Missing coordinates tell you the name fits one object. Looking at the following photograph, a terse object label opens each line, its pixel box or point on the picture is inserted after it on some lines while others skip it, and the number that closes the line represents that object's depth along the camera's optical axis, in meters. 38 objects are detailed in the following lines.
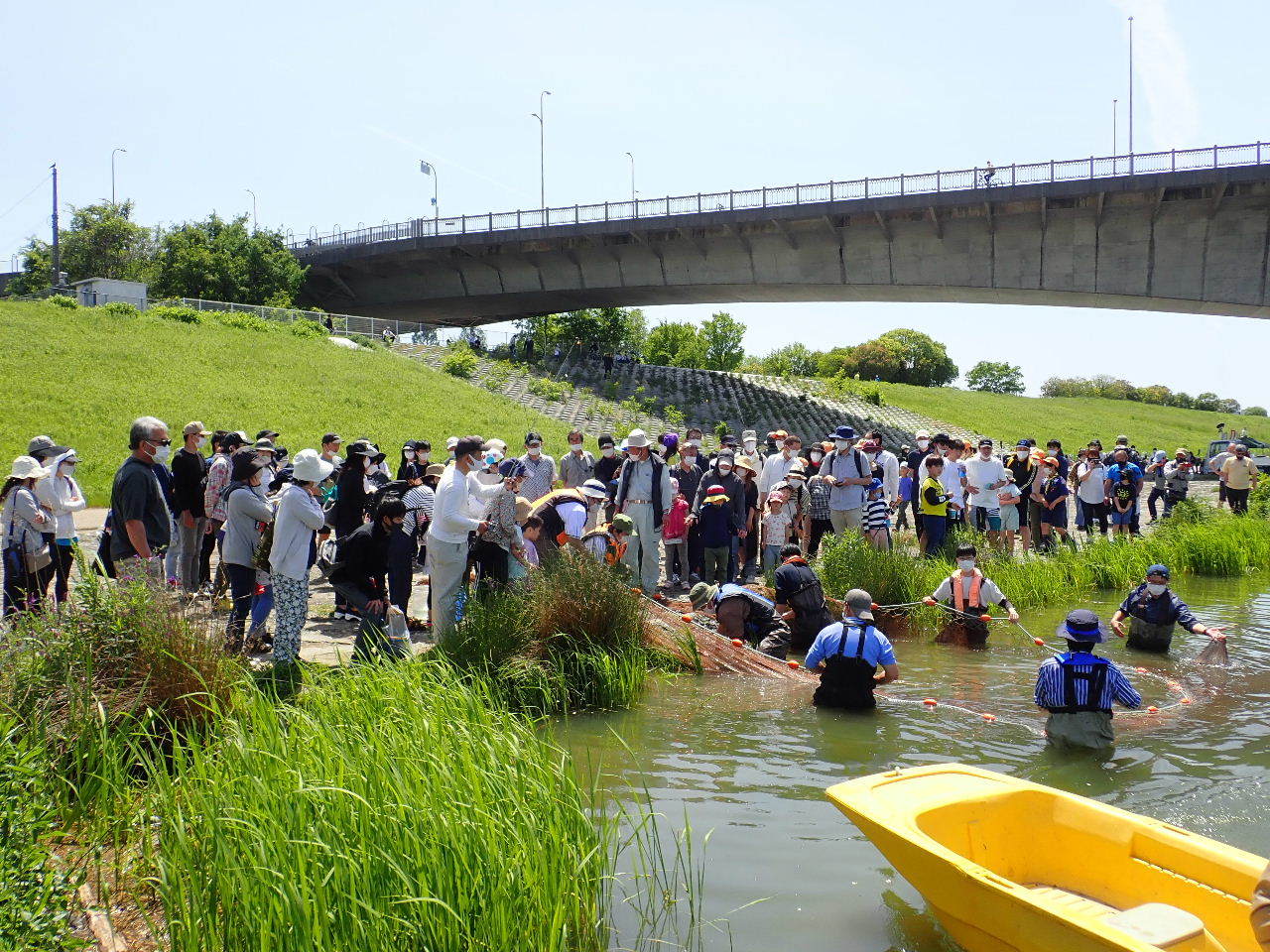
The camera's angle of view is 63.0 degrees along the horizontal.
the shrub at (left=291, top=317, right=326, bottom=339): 43.94
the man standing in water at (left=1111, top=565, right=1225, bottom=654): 10.83
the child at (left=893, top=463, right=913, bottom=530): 19.22
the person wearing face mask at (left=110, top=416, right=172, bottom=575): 8.03
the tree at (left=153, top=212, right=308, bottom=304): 54.44
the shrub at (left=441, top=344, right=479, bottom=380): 43.88
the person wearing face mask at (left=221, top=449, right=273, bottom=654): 8.79
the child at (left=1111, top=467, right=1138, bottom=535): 19.31
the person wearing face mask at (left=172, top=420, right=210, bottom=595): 11.03
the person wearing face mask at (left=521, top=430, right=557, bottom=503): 12.37
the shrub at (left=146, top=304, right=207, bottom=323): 43.12
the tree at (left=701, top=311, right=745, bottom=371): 85.19
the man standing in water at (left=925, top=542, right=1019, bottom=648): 11.69
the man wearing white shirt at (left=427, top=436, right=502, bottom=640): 8.80
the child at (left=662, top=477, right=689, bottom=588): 14.04
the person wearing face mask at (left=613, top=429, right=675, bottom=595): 12.84
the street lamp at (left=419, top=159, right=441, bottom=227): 59.12
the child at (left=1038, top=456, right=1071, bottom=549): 17.30
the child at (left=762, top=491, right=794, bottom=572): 13.72
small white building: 45.34
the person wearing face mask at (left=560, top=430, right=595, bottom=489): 14.75
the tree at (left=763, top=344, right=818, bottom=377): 87.50
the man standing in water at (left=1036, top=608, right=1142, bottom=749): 7.44
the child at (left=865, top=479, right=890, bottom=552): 13.97
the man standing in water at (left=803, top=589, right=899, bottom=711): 8.26
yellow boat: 4.53
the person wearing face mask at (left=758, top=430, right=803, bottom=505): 14.97
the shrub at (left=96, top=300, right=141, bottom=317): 41.47
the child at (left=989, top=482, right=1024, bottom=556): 16.27
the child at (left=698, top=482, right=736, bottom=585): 13.34
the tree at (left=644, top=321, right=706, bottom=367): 82.56
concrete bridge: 30.02
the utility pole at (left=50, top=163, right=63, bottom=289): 55.95
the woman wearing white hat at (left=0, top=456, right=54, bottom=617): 8.70
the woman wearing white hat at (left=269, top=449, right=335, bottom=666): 8.21
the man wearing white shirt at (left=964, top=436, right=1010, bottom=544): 16.34
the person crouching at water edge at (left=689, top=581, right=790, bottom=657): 10.49
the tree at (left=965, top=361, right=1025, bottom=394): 116.38
